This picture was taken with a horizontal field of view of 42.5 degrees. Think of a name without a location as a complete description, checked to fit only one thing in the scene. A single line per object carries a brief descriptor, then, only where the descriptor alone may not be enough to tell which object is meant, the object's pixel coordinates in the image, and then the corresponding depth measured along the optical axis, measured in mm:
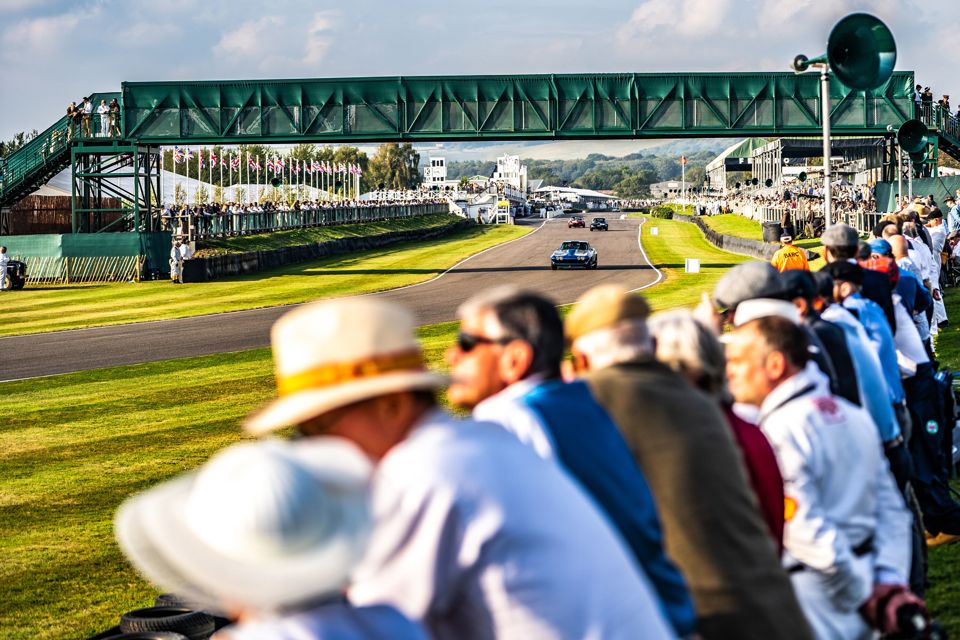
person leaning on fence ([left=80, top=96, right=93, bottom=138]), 53594
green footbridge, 53000
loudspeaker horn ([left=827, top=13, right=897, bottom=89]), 13453
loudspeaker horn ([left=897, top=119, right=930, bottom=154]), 22219
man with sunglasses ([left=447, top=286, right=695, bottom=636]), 3705
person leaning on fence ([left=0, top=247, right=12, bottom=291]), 46312
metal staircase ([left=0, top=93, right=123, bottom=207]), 54562
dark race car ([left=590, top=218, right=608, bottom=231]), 94688
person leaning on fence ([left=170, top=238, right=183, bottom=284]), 47875
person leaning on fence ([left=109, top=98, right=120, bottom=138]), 53062
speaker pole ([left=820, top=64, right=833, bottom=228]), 15680
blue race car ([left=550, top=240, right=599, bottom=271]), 53938
